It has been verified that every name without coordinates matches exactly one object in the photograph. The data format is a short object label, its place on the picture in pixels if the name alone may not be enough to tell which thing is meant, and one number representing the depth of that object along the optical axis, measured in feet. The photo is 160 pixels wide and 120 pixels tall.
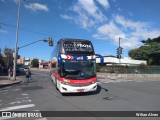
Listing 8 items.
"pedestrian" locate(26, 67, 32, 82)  46.85
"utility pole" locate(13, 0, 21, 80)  50.06
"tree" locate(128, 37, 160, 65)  110.83
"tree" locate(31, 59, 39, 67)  225.66
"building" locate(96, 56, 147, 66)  120.44
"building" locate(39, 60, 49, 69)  214.03
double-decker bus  25.23
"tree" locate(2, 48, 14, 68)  125.57
